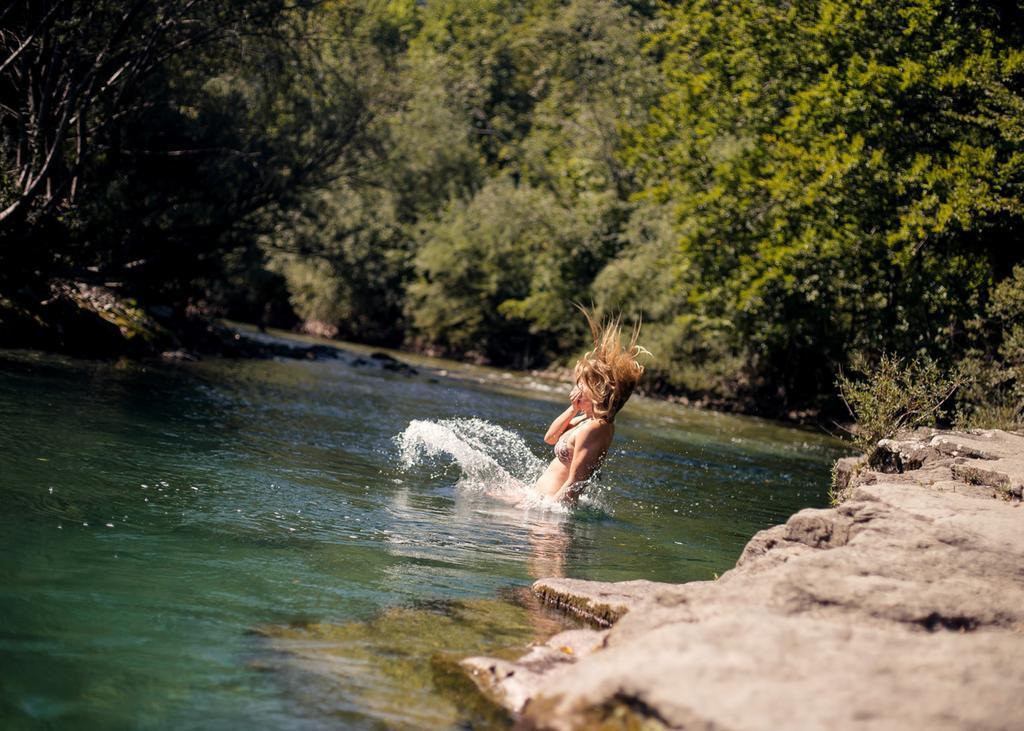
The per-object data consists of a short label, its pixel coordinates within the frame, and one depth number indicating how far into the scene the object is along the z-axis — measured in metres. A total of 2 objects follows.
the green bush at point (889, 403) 11.71
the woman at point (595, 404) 10.60
